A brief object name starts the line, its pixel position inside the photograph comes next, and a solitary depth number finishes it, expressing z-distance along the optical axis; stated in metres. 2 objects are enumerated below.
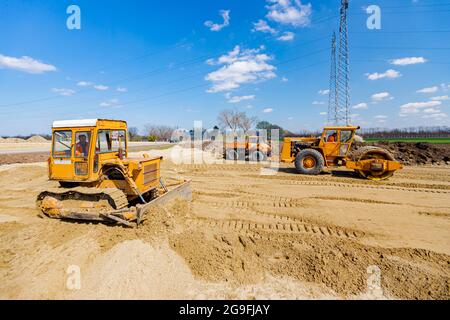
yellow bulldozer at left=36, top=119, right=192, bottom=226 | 5.24
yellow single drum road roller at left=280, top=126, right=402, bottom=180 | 10.54
